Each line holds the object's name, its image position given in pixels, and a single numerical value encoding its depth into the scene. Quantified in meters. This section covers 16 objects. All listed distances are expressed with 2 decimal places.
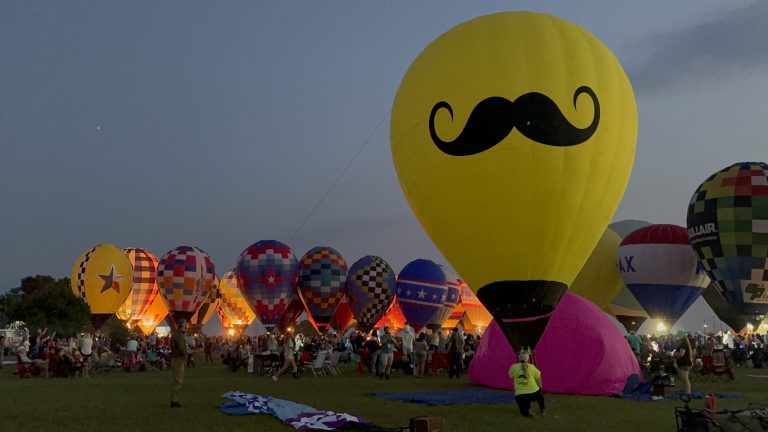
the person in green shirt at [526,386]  10.86
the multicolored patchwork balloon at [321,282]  37.09
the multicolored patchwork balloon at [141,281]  43.06
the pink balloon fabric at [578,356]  14.46
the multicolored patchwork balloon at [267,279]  34.47
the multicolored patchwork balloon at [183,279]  35.44
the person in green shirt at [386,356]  19.02
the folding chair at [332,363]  21.49
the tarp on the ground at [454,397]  12.63
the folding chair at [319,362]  20.14
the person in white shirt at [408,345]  21.28
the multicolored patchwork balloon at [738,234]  26.14
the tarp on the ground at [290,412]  9.27
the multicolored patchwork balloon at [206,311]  48.66
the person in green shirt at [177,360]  11.48
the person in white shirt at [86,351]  20.55
